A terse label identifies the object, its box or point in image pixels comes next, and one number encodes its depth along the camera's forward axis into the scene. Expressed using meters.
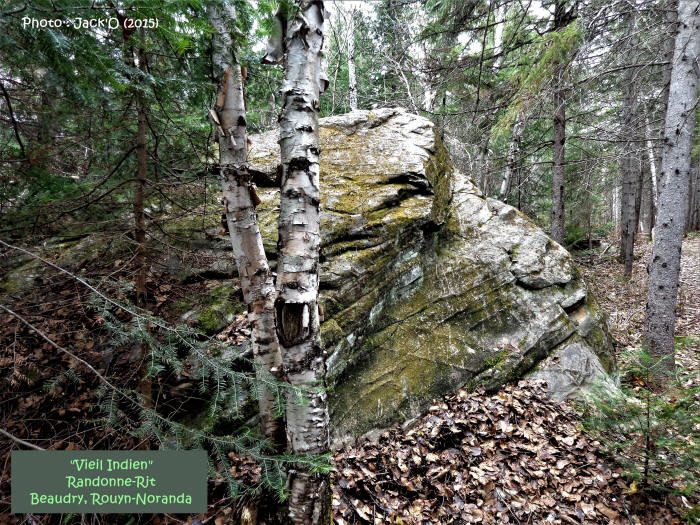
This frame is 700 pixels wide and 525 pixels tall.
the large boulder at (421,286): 4.34
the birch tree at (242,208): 2.77
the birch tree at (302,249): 2.39
